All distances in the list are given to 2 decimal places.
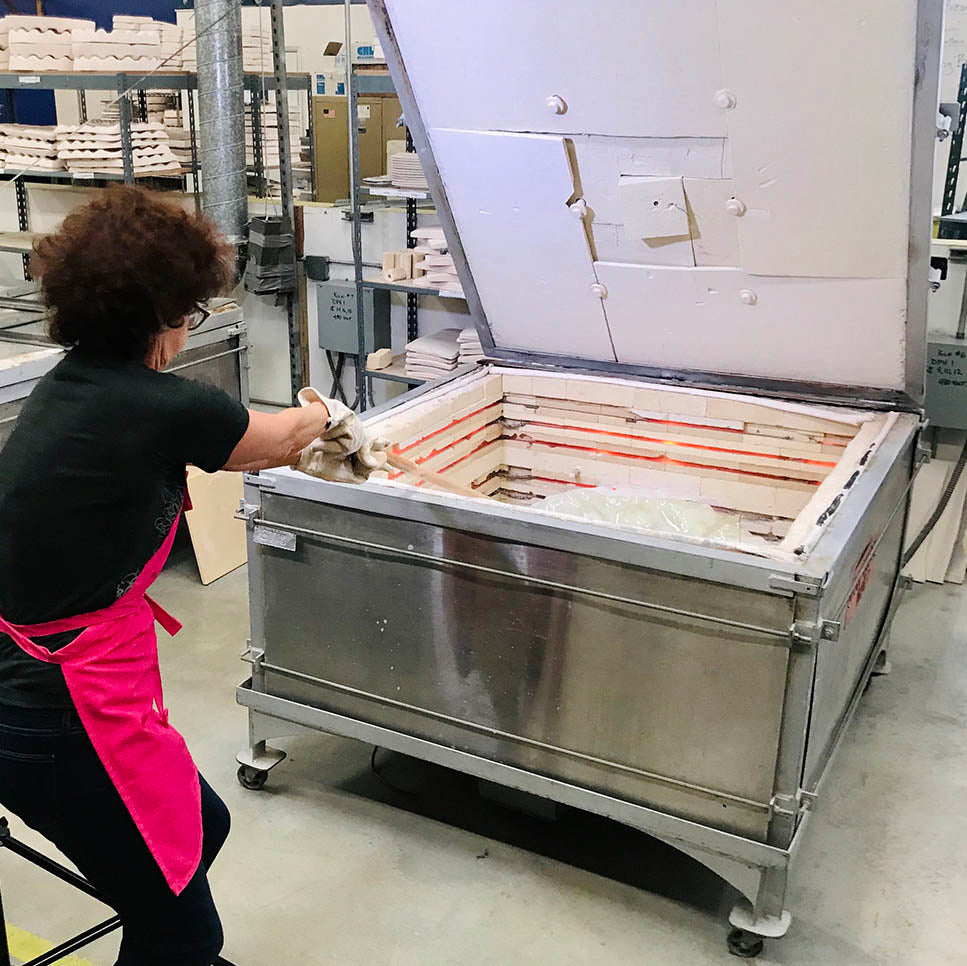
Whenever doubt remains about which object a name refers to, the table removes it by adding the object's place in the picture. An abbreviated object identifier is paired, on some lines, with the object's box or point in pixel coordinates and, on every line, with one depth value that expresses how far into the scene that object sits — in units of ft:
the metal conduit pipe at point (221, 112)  12.76
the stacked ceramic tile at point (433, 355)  12.75
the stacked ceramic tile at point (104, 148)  14.19
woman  3.91
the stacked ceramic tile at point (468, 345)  12.47
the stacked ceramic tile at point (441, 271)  12.55
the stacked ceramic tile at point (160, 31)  14.99
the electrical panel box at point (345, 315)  14.17
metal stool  5.04
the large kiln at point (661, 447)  5.63
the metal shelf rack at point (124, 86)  13.00
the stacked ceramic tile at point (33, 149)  14.65
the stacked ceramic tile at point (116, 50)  14.23
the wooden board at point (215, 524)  10.90
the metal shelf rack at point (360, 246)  11.68
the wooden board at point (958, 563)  11.13
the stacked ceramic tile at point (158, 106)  17.02
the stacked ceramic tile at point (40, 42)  14.39
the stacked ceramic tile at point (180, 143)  14.79
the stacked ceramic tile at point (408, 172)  12.16
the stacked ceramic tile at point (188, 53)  14.88
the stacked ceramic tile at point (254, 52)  15.75
